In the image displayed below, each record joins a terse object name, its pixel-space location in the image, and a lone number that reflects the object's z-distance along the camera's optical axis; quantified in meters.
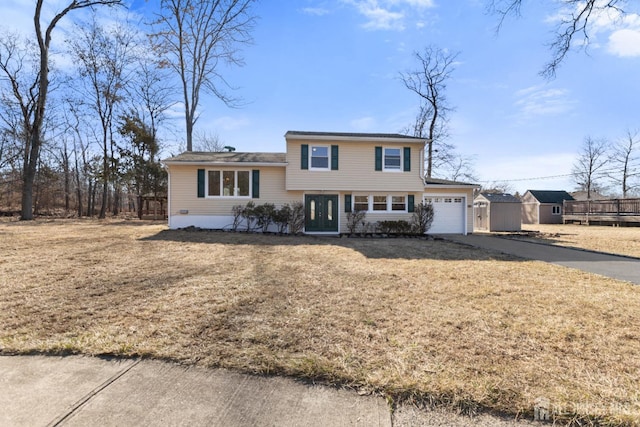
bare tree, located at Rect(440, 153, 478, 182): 26.16
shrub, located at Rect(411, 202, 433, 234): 14.28
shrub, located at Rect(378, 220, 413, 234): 13.81
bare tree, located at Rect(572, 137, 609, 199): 36.47
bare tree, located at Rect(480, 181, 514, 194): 46.31
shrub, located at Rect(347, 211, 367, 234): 13.92
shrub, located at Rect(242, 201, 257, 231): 13.24
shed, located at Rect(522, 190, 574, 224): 31.91
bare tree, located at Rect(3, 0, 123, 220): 17.05
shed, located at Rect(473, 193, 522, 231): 17.83
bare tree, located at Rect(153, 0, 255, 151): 19.53
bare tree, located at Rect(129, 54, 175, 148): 23.15
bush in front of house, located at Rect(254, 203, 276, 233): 13.24
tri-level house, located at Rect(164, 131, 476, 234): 13.52
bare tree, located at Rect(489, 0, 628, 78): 8.09
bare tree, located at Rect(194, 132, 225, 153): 32.22
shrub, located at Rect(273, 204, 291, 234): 13.32
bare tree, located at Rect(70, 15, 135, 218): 21.03
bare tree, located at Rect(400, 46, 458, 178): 23.72
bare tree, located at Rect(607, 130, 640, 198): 34.38
